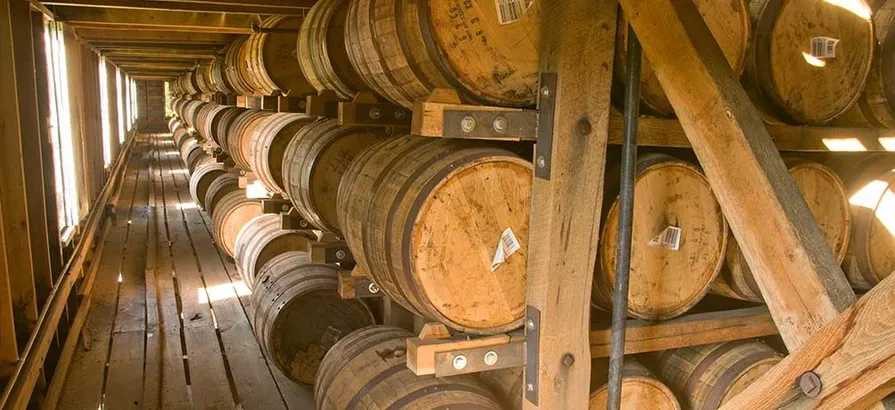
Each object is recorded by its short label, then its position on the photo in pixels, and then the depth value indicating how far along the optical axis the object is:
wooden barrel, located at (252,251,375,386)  4.42
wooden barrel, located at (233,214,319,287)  5.85
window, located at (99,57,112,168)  12.01
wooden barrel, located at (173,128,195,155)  16.93
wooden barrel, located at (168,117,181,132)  22.89
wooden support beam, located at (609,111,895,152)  2.46
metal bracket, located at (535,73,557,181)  2.32
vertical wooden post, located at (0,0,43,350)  4.09
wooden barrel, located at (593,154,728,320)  2.46
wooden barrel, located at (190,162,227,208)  10.10
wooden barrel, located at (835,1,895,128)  2.73
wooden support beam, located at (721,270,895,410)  1.62
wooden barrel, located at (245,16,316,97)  5.64
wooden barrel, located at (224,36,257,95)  7.25
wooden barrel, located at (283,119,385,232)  3.72
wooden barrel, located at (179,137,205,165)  13.23
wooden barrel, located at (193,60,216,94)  12.17
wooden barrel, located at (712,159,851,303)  2.69
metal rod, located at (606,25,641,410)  2.26
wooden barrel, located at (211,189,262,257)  7.75
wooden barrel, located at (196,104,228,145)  9.11
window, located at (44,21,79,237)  5.81
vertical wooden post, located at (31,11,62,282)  5.21
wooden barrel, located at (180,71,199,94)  15.33
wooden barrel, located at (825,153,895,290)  2.72
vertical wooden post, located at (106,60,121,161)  14.00
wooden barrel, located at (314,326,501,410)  2.62
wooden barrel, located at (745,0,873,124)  2.56
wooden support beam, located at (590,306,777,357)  2.60
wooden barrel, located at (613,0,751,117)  2.40
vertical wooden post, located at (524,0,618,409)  2.29
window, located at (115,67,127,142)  17.45
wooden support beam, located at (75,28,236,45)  9.10
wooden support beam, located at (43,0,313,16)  5.92
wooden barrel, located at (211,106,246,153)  7.90
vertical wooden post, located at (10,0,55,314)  4.72
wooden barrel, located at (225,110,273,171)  6.36
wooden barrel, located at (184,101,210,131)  12.62
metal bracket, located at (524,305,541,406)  2.42
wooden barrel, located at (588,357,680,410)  2.66
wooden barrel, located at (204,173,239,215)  8.97
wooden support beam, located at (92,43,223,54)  10.75
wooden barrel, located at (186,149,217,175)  11.73
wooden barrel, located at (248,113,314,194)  4.79
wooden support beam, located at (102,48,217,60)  11.26
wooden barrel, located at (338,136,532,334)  2.27
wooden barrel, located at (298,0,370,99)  3.84
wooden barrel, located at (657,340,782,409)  2.72
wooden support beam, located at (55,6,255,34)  7.09
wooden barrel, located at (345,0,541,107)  2.25
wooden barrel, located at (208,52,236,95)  9.00
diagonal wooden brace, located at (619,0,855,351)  1.86
